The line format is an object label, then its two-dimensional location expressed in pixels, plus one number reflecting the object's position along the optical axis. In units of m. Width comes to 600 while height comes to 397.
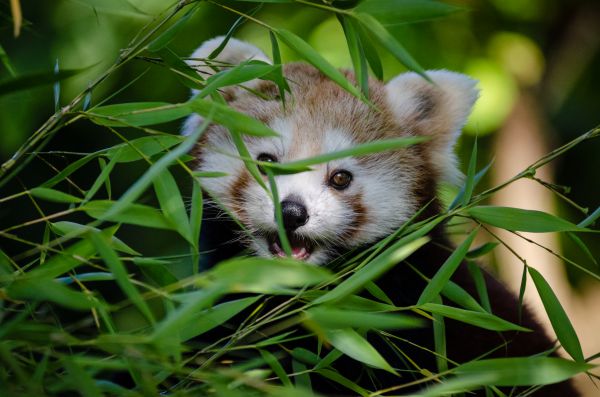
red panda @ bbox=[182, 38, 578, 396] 3.01
